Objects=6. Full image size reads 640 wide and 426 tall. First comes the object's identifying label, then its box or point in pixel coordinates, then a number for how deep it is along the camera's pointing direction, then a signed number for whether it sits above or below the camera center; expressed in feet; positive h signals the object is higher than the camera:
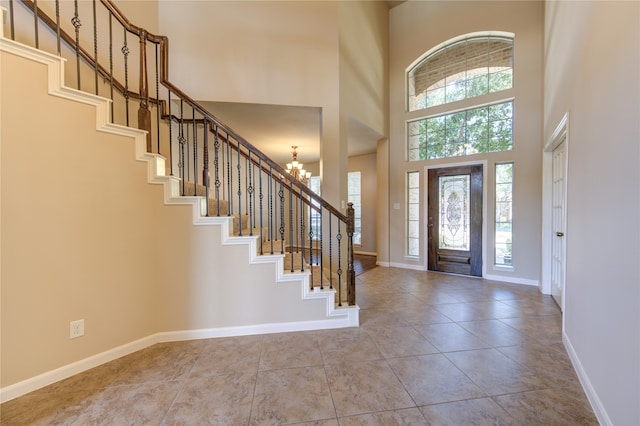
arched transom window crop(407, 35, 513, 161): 14.07 +6.51
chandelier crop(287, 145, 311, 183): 17.41 +2.68
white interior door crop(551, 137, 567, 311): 10.32 -0.47
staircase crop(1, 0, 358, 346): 7.32 +0.92
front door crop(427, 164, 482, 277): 14.75 -0.70
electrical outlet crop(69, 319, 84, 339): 6.17 -2.89
